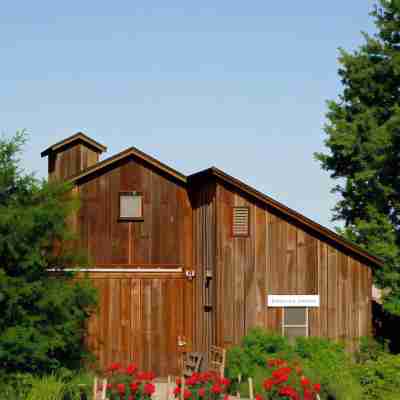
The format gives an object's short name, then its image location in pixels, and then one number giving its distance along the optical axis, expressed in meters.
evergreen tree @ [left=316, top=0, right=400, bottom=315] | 40.66
